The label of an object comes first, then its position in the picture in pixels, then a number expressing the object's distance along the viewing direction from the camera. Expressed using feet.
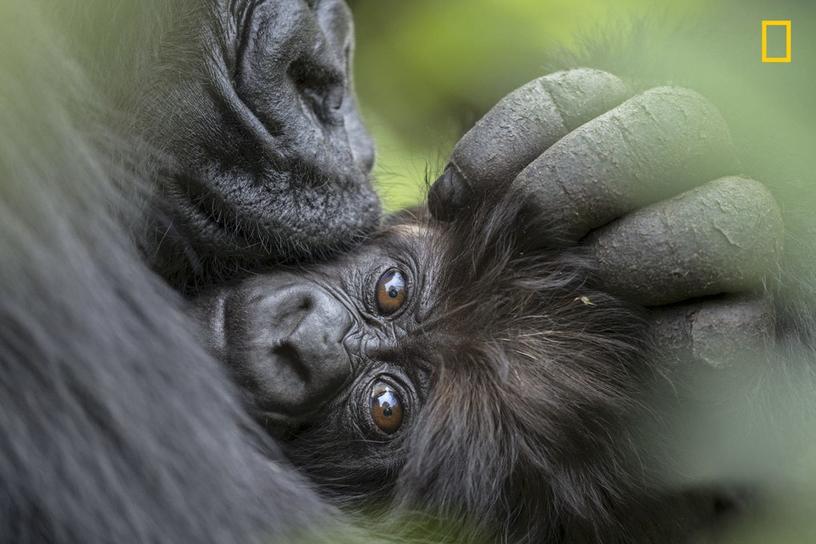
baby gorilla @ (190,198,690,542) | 8.17
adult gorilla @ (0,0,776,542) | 7.86
